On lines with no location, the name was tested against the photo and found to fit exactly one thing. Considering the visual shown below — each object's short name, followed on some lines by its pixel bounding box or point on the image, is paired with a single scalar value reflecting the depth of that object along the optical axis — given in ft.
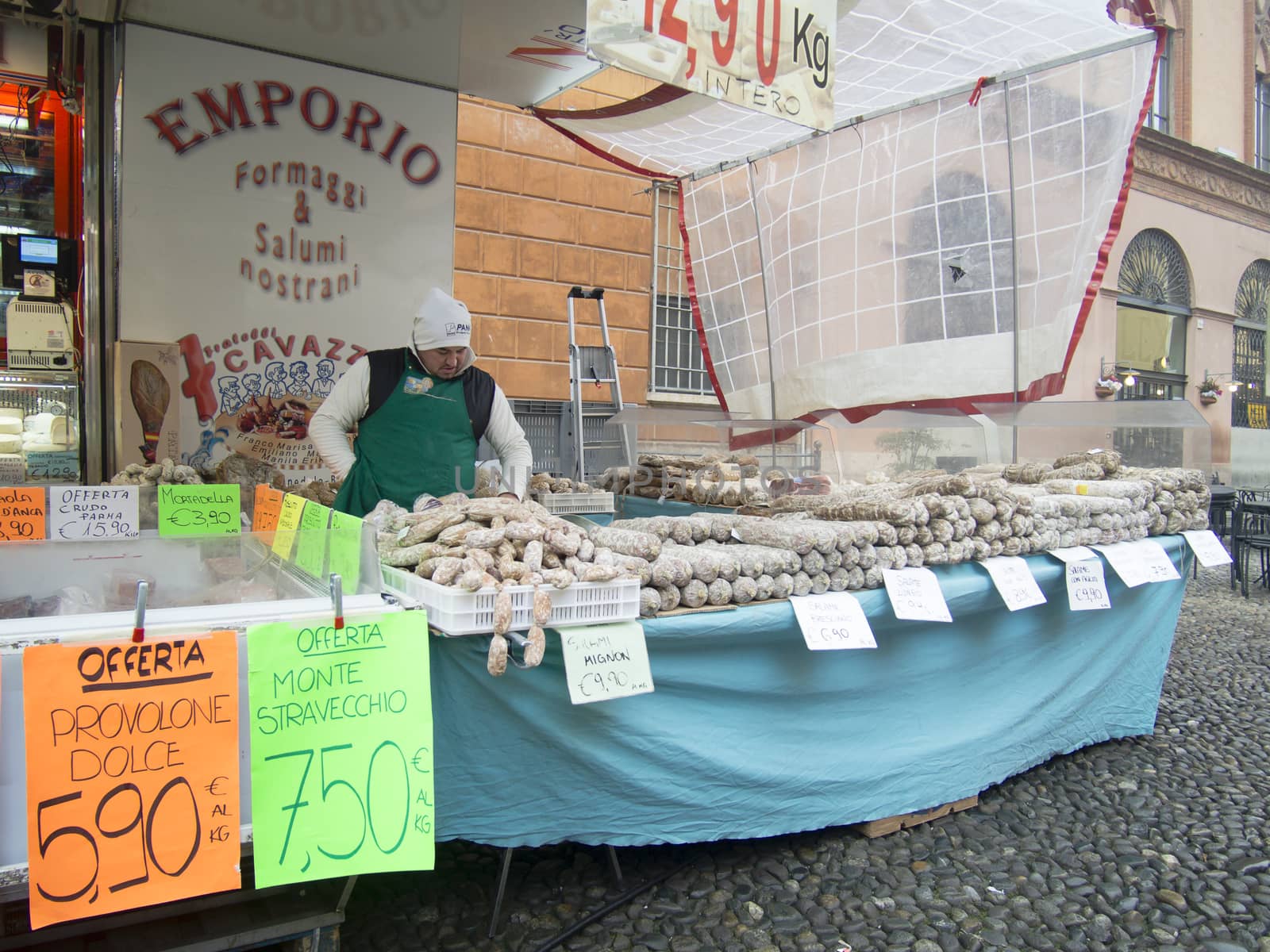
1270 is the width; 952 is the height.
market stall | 6.77
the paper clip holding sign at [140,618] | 4.58
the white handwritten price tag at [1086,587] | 10.59
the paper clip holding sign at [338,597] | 5.16
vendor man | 11.33
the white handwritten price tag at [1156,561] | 11.54
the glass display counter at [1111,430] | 13.96
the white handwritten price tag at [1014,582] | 9.63
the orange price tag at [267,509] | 9.37
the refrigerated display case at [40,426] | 13.44
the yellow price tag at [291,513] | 7.87
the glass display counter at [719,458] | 13.96
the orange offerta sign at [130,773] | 4.23
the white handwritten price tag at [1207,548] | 12.61
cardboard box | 13.41
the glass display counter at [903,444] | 14.07
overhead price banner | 7.38
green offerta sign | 4.83
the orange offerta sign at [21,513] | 8.51
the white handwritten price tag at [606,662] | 6.51
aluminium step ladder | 20.90
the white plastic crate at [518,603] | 6.19
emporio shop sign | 13.92
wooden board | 9.23
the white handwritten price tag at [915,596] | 8.65
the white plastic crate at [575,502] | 15.11
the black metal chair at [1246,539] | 26.11
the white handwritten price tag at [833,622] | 7.97
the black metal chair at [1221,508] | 28.22
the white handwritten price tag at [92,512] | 8.82
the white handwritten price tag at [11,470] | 13.17
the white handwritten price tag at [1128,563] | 11.06
